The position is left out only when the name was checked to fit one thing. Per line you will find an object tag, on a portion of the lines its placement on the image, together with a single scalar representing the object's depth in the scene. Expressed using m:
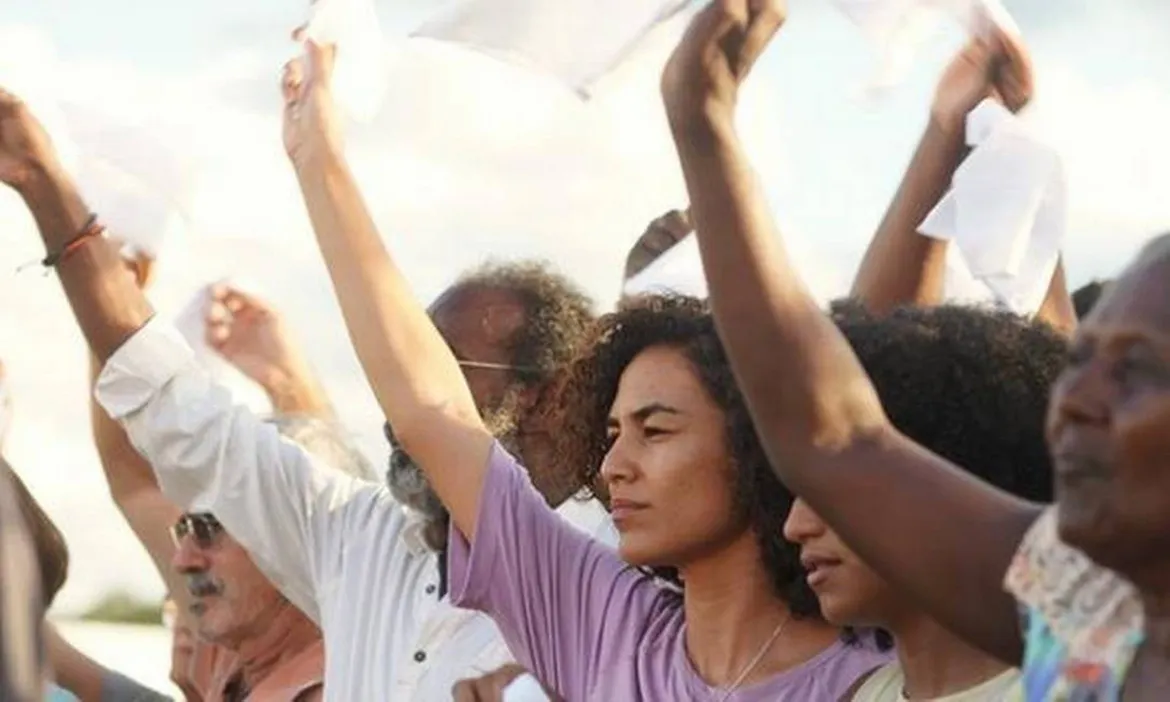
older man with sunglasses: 6.41
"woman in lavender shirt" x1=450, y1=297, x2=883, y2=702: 4.50
